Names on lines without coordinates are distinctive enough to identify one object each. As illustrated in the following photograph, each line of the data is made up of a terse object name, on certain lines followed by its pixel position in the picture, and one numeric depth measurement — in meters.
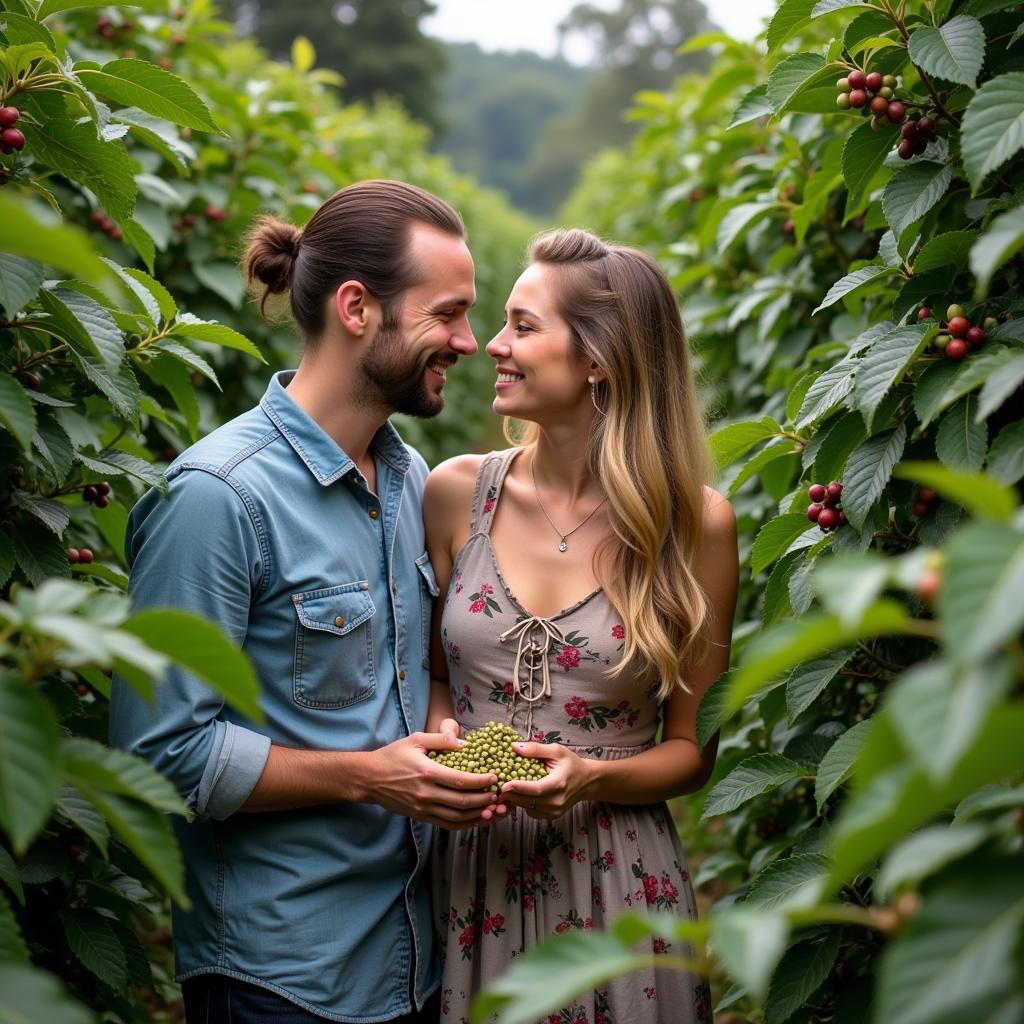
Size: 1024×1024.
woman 2.33
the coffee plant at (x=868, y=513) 0.88
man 2.06
